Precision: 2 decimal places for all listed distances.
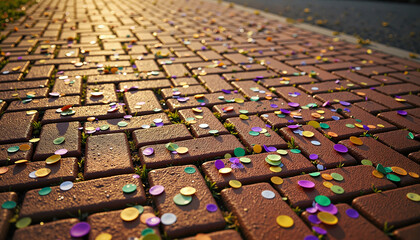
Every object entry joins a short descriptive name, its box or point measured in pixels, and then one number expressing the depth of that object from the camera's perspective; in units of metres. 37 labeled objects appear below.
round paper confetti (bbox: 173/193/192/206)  0.58
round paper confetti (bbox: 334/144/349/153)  0.74
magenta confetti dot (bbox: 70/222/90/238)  0.51
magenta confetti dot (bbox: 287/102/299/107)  0.95
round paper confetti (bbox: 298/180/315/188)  0.62
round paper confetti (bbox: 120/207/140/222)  0.54
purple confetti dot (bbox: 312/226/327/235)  0.53
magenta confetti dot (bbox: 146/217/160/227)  0.53
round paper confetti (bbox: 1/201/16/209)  0.55
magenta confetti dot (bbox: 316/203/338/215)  0.58
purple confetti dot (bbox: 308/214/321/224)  0.55
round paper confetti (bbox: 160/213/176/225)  0.54
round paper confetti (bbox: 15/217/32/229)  0.52
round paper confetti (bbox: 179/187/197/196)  0.60
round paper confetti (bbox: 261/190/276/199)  0.60
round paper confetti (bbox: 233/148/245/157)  0.72
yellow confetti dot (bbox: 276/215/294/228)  0.54
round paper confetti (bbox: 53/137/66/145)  0.72
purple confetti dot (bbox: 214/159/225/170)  0.67
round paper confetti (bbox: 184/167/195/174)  0.65
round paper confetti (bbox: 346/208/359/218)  0.57
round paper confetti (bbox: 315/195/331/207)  0.59
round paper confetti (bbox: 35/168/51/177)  0.62
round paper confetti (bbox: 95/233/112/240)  0.51
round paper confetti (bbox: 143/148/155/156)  0.70
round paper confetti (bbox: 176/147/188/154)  0.71
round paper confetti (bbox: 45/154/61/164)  0.66
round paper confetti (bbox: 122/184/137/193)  0.60
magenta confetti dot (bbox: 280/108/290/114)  0.90
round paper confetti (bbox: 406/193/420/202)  0.61
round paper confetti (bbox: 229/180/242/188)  0.62
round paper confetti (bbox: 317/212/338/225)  0.55
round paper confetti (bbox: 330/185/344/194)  0.62
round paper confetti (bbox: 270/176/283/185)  0.64
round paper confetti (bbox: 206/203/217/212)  0.57
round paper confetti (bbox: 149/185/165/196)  0.59
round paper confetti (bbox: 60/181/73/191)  0.60
